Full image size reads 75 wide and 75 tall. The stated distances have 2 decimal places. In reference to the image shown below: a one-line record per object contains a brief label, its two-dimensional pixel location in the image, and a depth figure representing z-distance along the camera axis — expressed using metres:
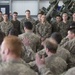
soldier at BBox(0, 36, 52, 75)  2.57
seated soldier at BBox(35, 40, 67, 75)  4.02
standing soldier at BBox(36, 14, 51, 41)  9.53
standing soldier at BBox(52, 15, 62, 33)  9.90
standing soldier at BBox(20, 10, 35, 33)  9.96
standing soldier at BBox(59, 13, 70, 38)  9.71
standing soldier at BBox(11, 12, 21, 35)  10.27
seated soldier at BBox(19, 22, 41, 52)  6.28
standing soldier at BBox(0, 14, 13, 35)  9.82
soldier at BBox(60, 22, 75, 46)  6.33
